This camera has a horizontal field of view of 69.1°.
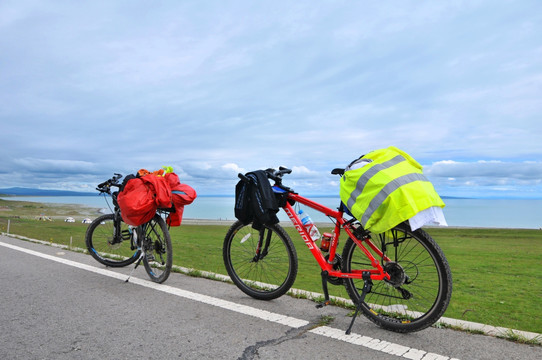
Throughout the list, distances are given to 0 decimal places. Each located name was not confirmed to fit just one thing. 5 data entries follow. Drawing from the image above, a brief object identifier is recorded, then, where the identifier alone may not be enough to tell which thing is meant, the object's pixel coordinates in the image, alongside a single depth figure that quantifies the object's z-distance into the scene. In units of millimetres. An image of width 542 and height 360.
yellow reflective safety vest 3035
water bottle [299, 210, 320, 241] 4031
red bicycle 3188
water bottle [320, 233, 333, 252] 3843
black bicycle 5308
